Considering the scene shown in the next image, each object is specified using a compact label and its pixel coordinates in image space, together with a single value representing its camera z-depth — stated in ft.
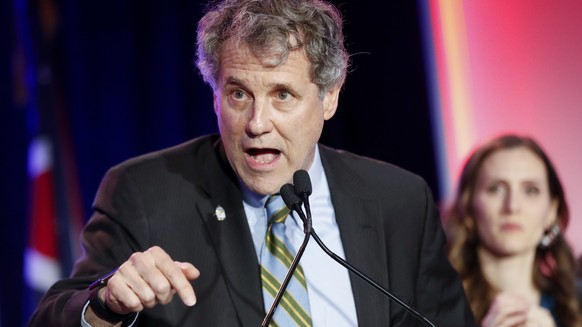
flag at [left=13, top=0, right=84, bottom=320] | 20.61
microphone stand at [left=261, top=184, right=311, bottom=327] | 17.55
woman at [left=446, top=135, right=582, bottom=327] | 20.30
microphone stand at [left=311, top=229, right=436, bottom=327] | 17.69
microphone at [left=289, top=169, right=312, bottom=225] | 17.68
